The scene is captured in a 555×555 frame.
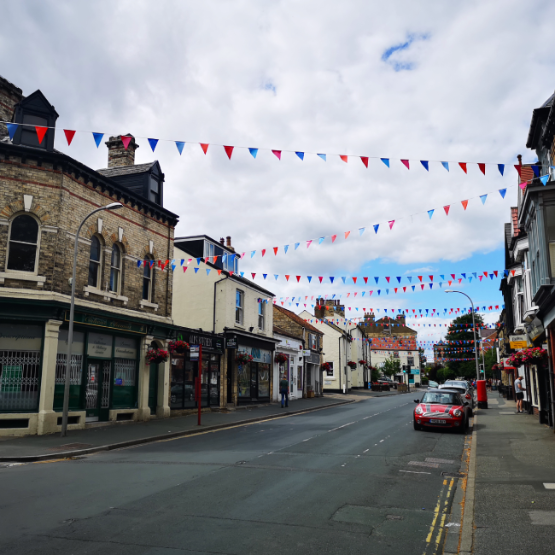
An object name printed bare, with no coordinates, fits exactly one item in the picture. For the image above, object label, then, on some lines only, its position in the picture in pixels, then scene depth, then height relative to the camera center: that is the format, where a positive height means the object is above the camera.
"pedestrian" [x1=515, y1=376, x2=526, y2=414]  26.09 -1.24
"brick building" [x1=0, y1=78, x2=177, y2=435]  16.22 +2.87
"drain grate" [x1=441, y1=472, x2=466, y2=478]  10.16 -2.05
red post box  28.62 -1.37
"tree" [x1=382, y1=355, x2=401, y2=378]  83.81 +0.40
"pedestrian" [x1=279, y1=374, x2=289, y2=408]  29.78 -1.17
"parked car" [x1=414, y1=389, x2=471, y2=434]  17.39 -1.41
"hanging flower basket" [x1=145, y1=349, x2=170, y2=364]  20.92 +0.53
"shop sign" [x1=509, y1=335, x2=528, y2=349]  21.31 +1.14
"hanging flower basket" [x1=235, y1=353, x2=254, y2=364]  28.80 +0.62
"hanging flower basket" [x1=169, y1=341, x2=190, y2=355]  21.78 +0.96
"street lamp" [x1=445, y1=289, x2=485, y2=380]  32.41 +4.42
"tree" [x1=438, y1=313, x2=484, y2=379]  71.56 +2.96
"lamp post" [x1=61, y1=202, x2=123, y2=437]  15.39 +0.22
